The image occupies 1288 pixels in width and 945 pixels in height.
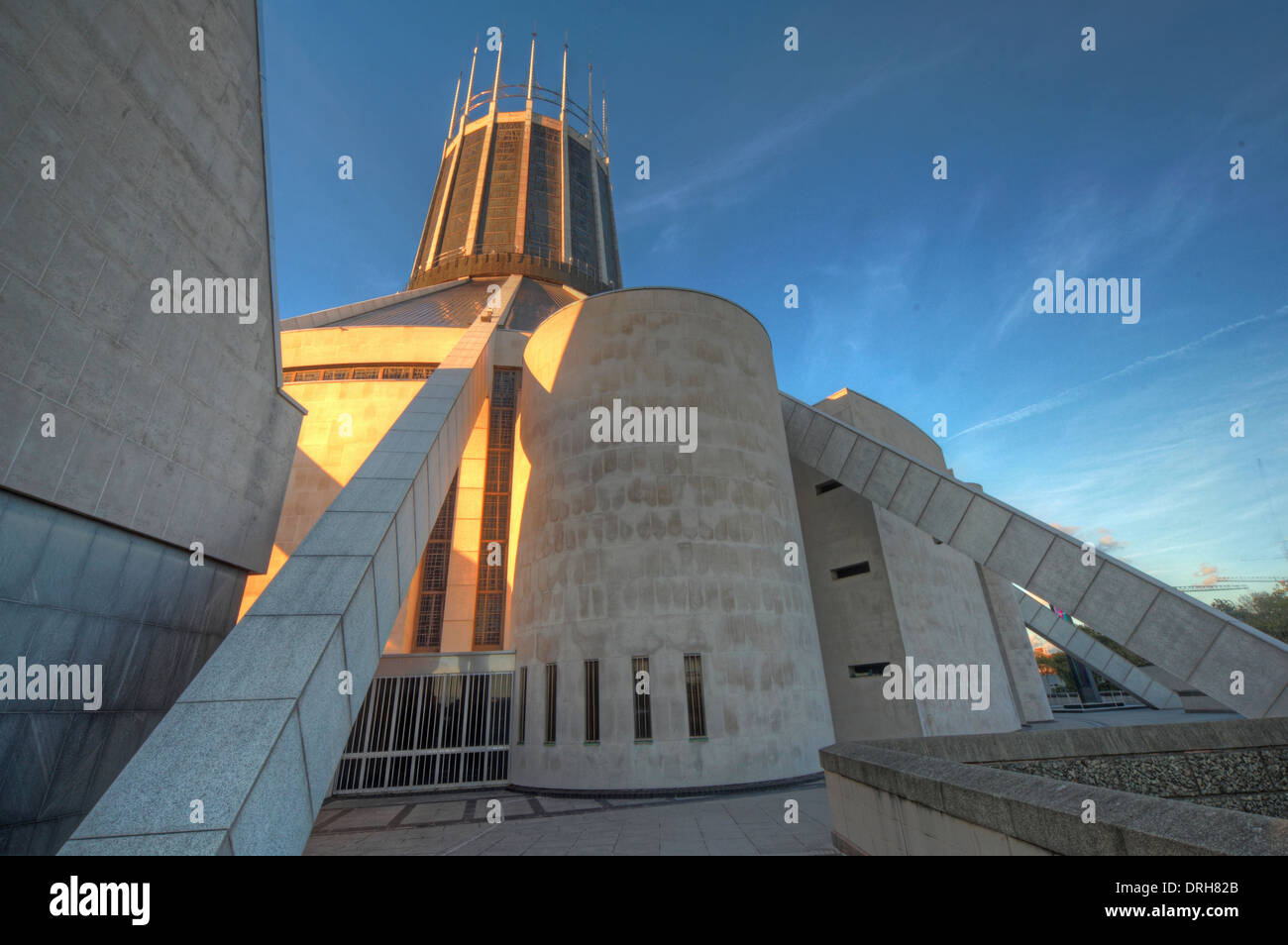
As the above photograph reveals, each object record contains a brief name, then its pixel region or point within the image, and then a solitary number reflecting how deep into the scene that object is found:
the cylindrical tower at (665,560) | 15.48
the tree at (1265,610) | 58.65
